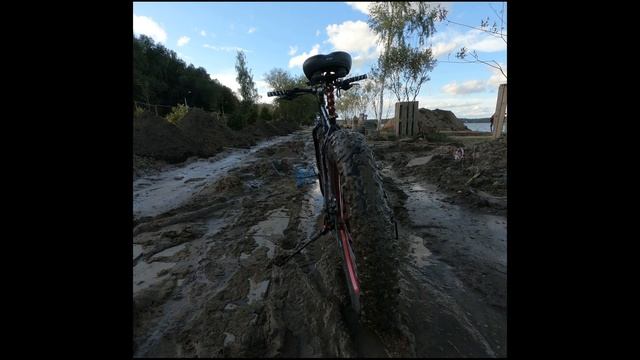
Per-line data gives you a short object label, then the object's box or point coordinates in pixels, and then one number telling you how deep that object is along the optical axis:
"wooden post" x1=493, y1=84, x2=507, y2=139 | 9.15
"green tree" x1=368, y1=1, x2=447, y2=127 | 16.31
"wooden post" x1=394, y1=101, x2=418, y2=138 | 14.01
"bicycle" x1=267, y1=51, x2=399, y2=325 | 1.28
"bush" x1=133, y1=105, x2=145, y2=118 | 9.92
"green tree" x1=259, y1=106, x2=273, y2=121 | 30.56
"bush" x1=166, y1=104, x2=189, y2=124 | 14.15
